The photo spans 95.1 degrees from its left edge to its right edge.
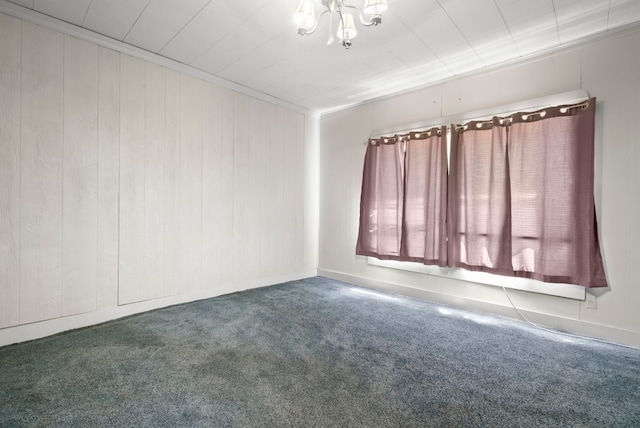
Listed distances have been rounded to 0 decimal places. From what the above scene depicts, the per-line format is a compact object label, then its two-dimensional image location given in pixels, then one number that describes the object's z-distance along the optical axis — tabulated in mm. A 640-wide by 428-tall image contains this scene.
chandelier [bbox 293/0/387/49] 1629
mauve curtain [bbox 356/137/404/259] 3572
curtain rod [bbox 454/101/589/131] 2400
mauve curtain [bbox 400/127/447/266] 3174
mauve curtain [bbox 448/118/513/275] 2771
